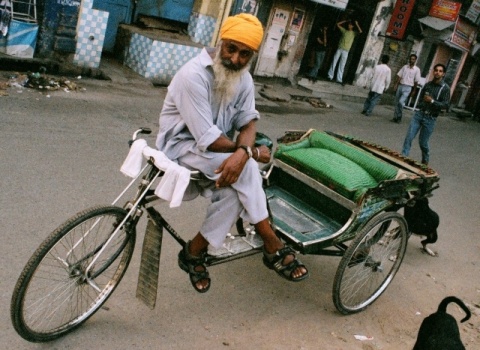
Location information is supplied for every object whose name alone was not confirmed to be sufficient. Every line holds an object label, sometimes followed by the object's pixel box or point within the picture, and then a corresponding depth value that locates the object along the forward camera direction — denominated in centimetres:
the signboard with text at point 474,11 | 2114
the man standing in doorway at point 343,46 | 1677
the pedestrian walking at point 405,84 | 1477
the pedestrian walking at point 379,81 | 1431
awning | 1884
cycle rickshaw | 279
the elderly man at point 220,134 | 288
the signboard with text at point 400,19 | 1690
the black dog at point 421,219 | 498
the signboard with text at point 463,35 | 2033
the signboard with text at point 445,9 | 1869
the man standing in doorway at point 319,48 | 1652
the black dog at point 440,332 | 276
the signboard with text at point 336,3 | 1486
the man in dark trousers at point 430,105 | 885
